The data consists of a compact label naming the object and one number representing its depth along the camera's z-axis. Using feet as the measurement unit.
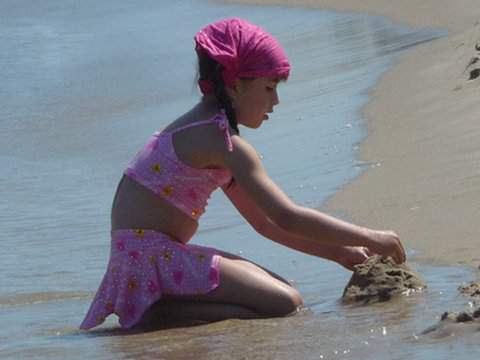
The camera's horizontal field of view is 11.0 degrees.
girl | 27.09
